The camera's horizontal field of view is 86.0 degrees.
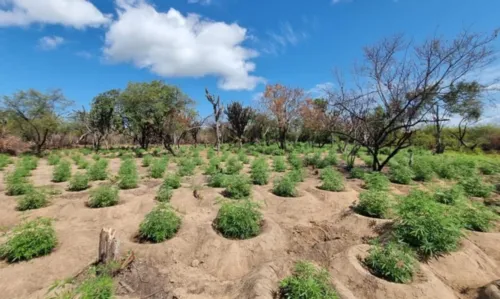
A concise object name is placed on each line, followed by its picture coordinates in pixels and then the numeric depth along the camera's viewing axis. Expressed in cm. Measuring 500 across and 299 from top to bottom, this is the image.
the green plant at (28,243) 410
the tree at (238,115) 2854
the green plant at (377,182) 758
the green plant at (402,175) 920
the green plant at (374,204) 577
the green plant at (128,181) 789
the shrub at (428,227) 421
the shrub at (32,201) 621
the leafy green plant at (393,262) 373
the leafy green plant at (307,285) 309
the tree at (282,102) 2495
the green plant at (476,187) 754
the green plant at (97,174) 909
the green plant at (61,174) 924
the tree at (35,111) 2023
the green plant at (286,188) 737
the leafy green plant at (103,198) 638
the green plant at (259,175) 861
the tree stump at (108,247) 396
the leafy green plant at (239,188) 704
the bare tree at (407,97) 1012
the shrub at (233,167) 1011
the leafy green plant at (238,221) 496
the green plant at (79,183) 787
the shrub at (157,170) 973
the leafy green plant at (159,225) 477
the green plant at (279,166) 1085
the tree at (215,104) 1757
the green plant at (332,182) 789
